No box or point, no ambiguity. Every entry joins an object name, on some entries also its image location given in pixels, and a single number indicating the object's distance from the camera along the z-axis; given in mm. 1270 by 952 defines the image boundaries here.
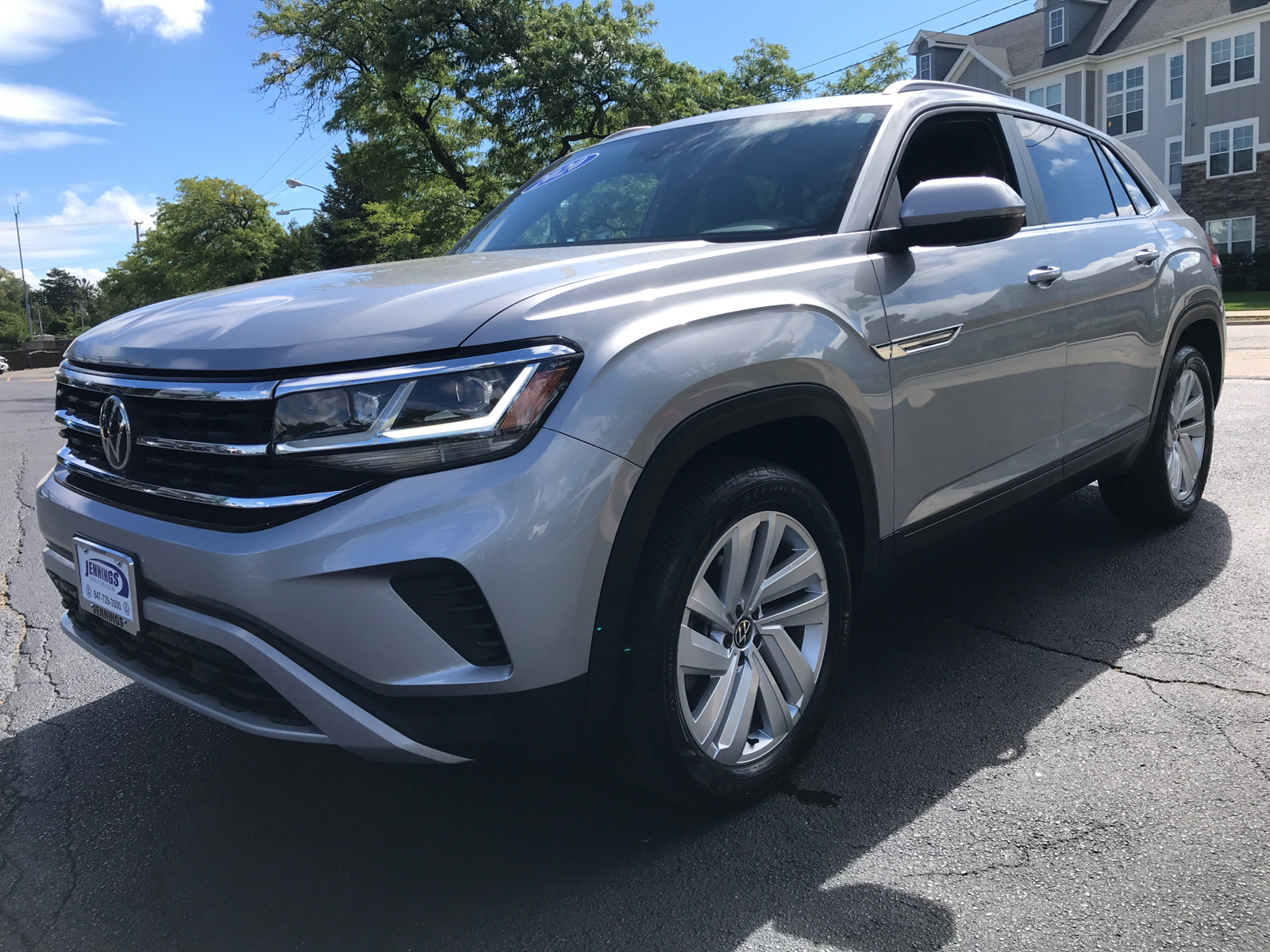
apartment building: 32938
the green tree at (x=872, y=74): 35094
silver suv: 1994
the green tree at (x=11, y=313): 111438
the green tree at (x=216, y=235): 46312
